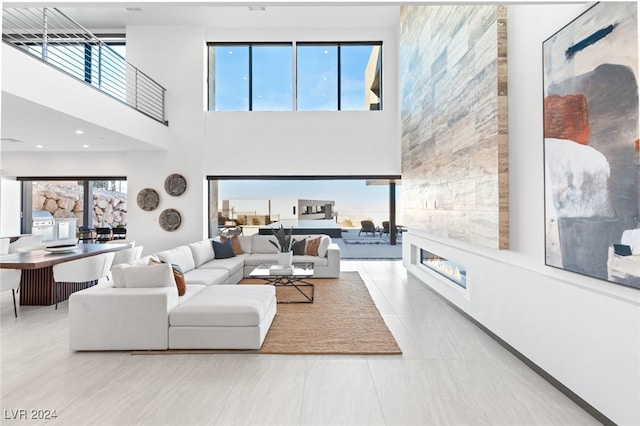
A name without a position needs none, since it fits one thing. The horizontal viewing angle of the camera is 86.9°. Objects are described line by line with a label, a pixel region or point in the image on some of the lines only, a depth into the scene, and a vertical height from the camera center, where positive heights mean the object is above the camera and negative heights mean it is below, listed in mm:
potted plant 5301 -557
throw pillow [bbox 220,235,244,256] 6841 -584
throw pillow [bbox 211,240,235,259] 6445 -638
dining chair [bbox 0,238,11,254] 6378 -529
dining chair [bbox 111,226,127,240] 8477 -354
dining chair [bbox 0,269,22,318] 4191 -782
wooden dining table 4703 -895
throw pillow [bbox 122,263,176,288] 3375 -594
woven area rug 3174 -1236
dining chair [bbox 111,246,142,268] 5285 -613
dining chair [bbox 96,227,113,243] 8352 -459
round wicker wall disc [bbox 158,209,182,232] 7750 -51
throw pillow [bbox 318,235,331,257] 6570 -591
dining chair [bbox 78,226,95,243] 8333 -429
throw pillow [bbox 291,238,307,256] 6777 -619
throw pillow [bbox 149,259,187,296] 3654 -708
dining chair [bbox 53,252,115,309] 4523 -732
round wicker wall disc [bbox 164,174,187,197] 7758 +730
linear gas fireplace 4379 -766
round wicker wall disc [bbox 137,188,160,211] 7758 +410
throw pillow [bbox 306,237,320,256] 6641 -590
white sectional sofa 3182 -994
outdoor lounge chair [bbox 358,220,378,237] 10359 -330
